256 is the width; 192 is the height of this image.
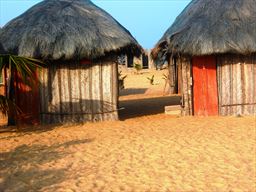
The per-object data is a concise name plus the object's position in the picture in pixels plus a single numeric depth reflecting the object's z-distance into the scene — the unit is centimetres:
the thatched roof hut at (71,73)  1114
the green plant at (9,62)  763
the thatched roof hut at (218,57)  1121
